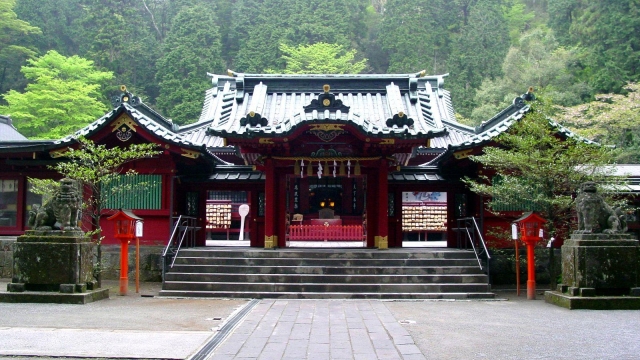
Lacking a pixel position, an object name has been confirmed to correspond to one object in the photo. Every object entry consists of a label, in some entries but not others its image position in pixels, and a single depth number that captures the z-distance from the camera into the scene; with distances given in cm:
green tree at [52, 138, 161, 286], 1324
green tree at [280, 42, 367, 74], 4400
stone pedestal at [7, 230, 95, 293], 1173
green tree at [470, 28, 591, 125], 3803
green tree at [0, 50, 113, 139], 3475
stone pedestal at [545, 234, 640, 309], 1145
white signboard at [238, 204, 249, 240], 1838
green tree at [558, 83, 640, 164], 2986
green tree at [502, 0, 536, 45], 5427
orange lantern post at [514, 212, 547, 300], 1330
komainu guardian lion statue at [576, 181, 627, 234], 1184
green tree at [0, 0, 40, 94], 4316
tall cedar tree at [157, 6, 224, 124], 4422
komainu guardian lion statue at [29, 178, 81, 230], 1209
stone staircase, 1328
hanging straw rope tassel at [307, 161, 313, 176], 1593
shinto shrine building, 1510
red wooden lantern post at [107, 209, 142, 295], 1345
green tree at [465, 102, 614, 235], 1338
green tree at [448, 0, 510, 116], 4356
